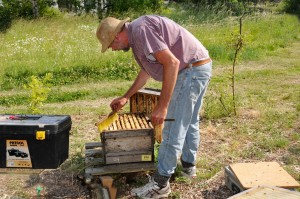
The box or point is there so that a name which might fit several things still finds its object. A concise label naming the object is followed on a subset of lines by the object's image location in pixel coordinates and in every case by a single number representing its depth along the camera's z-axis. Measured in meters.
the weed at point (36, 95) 5.60
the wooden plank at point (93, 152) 4.74
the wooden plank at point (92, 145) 4.93
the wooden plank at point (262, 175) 3.84
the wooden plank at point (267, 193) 3.47
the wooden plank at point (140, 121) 4.49
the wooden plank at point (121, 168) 4.30
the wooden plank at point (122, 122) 4.46
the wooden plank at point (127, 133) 4.28
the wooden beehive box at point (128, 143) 4.31
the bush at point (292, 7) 23.06
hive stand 4.25
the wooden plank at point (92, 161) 4.49
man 3.49
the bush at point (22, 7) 20.45
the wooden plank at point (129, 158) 4.39
